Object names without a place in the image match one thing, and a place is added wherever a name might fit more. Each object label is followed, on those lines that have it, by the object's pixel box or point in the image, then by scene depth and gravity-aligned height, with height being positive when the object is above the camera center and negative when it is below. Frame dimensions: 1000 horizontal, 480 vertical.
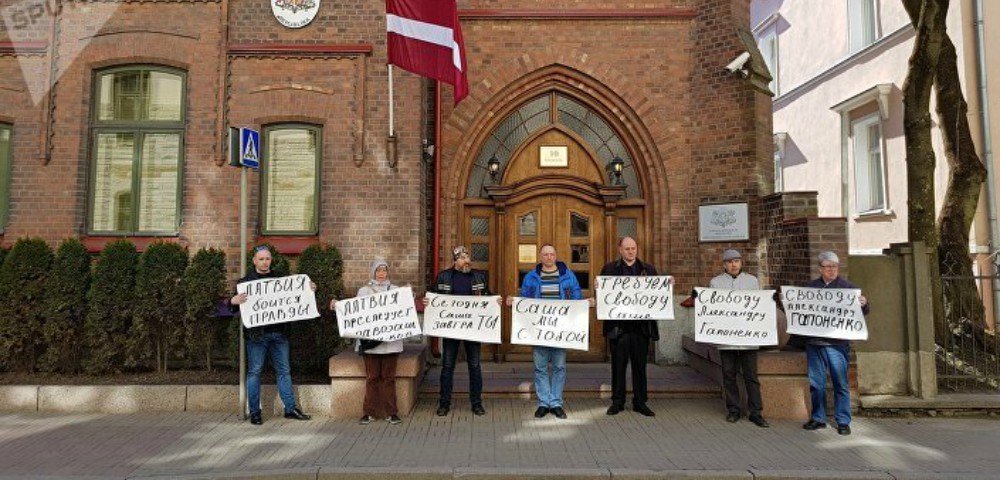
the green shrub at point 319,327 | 7.24 -0.77
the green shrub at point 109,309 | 6.95 -0.51
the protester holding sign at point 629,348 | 6.43 -0.91
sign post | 6.20 +1.17
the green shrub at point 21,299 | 6.95 -0.39
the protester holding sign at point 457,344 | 6.47 -0.88
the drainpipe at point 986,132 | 10.30 +2.36
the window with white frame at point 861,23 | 13.67 +5.77
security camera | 8.62 +2.99
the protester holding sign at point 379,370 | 6.18 -1.12
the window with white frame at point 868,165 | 13.48 +2.38
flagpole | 7.91 +2.06
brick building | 8.07 +1.97
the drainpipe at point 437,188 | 8.84 +1.19
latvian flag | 7.66 +3.06
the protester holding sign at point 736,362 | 6.13 -1.04
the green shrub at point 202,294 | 6.97 -0.34
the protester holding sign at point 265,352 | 6.13 -0.92
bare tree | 7.74 +1.44
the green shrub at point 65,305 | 6.94 -0.47
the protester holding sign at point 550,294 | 6.42 -0.32
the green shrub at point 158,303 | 6.97 -0.44
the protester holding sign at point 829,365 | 5.85 -1.02
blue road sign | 6.28 +1.29
